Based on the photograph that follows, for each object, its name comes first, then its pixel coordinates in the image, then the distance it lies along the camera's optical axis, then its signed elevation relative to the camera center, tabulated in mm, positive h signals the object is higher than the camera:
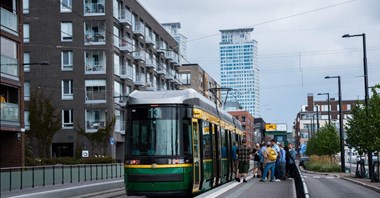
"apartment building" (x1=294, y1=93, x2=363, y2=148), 156938 +4781
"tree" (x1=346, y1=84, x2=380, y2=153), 28984 +225
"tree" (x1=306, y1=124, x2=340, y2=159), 57875 -919
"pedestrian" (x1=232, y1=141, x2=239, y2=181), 25453 -1170
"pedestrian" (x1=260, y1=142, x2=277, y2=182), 22688 -994
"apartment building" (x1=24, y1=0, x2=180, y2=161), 62166 +7102
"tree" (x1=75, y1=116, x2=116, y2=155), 59906 -79
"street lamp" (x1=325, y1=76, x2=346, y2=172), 48594 -310
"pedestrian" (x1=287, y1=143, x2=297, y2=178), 25522 -1090
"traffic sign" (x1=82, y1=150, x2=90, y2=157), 60719 -1851
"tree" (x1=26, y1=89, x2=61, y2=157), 55469 +1132
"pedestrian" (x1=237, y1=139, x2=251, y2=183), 24500 -1106
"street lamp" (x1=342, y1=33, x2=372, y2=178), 33456 +3630
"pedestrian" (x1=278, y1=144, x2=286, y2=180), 24838 -1430
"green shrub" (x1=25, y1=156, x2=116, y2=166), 49419 -2191
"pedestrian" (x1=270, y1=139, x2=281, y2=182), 24081 -1183
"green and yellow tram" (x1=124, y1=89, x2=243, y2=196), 17375 -325
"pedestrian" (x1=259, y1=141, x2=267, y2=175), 23922 -855
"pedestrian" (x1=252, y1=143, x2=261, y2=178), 26500 -1262
